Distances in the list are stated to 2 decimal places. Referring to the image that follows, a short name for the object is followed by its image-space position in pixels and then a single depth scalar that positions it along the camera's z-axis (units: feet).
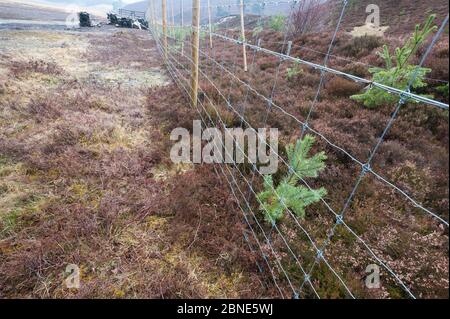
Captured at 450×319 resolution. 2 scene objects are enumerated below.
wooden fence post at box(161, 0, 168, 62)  31.91
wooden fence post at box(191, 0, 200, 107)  16.55
